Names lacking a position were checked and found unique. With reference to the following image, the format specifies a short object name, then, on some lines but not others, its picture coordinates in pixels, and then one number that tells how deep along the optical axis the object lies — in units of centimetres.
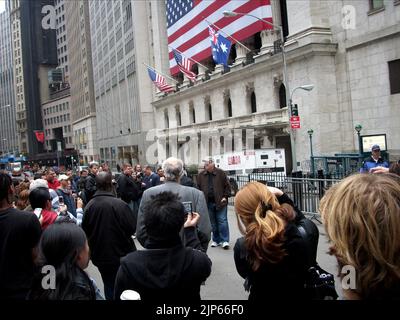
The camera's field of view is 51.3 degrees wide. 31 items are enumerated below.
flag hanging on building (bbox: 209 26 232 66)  2641
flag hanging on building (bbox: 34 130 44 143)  7937
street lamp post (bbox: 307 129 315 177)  2285
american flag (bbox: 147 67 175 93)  3556
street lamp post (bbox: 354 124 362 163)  2028
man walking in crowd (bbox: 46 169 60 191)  1066
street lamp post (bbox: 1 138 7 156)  16246
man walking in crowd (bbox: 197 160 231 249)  939
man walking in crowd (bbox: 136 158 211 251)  530
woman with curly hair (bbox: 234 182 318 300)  280
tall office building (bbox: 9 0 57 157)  12888
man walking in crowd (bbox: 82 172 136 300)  502
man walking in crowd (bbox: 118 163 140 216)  1136
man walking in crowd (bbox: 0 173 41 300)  338
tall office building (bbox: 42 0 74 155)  12631
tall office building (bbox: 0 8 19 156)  13925
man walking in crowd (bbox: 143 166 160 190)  1212
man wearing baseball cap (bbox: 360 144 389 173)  864
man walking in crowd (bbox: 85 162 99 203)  1108
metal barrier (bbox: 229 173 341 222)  1164
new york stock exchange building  2419
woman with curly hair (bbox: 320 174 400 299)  182
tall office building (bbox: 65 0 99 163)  9744
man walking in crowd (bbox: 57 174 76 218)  999
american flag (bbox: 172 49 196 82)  3275
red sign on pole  2028
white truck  2336
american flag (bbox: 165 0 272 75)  3103
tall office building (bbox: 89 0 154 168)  6109
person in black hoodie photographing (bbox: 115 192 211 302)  261
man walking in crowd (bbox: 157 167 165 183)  1206
